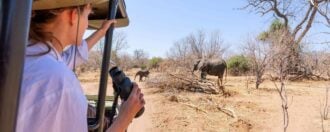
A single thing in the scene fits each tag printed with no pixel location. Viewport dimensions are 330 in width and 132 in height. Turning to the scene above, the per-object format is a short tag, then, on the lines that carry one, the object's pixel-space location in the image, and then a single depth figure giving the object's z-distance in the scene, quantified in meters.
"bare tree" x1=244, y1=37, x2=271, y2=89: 13.10
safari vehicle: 0.39
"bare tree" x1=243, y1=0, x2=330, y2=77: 10.82
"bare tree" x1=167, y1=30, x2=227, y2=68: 20.20
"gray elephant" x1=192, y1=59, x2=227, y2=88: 16.91
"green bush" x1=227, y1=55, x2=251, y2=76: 21.83
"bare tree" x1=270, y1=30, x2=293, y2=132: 8.06
